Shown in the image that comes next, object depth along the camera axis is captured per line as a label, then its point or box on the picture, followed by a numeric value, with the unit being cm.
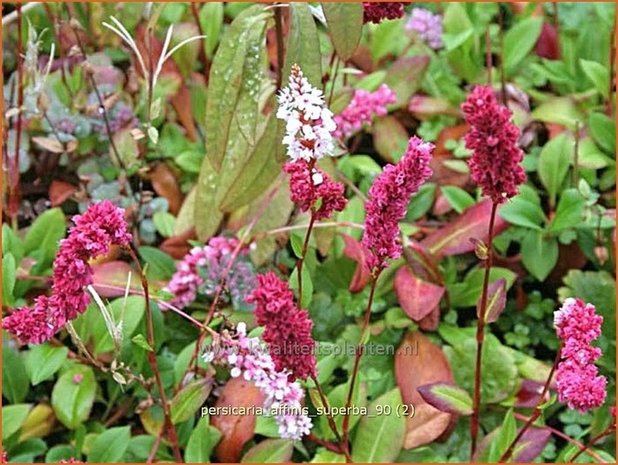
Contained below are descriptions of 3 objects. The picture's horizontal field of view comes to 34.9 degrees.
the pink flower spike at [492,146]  91
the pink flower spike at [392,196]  96
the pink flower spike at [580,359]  105
